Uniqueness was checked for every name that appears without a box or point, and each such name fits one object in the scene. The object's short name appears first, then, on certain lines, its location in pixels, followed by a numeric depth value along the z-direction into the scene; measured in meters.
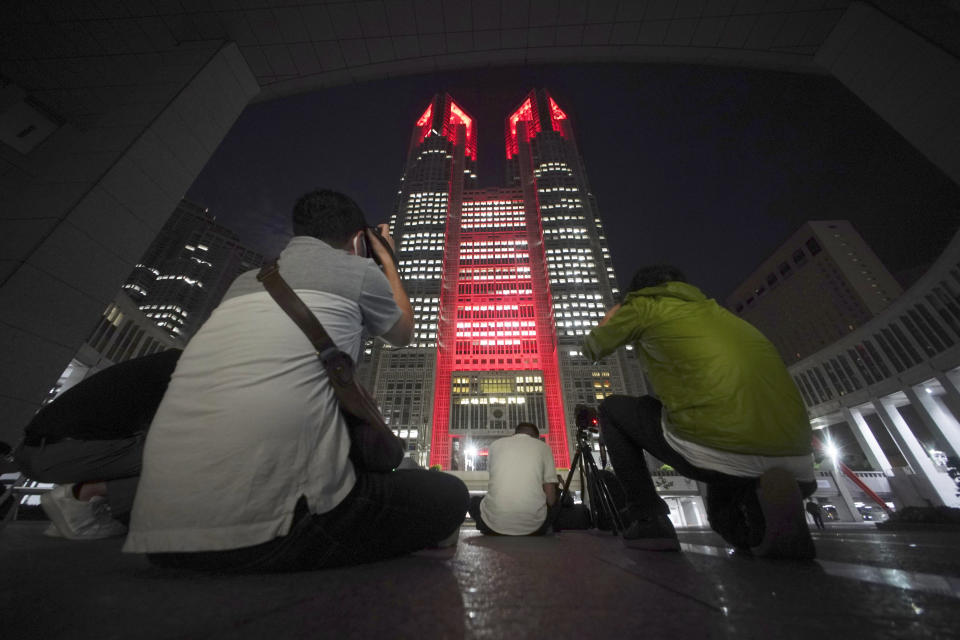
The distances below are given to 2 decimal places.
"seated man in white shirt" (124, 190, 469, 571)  0.78
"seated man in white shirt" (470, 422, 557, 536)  2.85
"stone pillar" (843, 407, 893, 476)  19.86
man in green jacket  1.33
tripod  2.86
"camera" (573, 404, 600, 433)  3.07
